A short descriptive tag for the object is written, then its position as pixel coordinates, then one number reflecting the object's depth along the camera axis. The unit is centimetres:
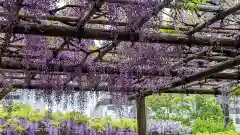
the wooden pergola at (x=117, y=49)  323
